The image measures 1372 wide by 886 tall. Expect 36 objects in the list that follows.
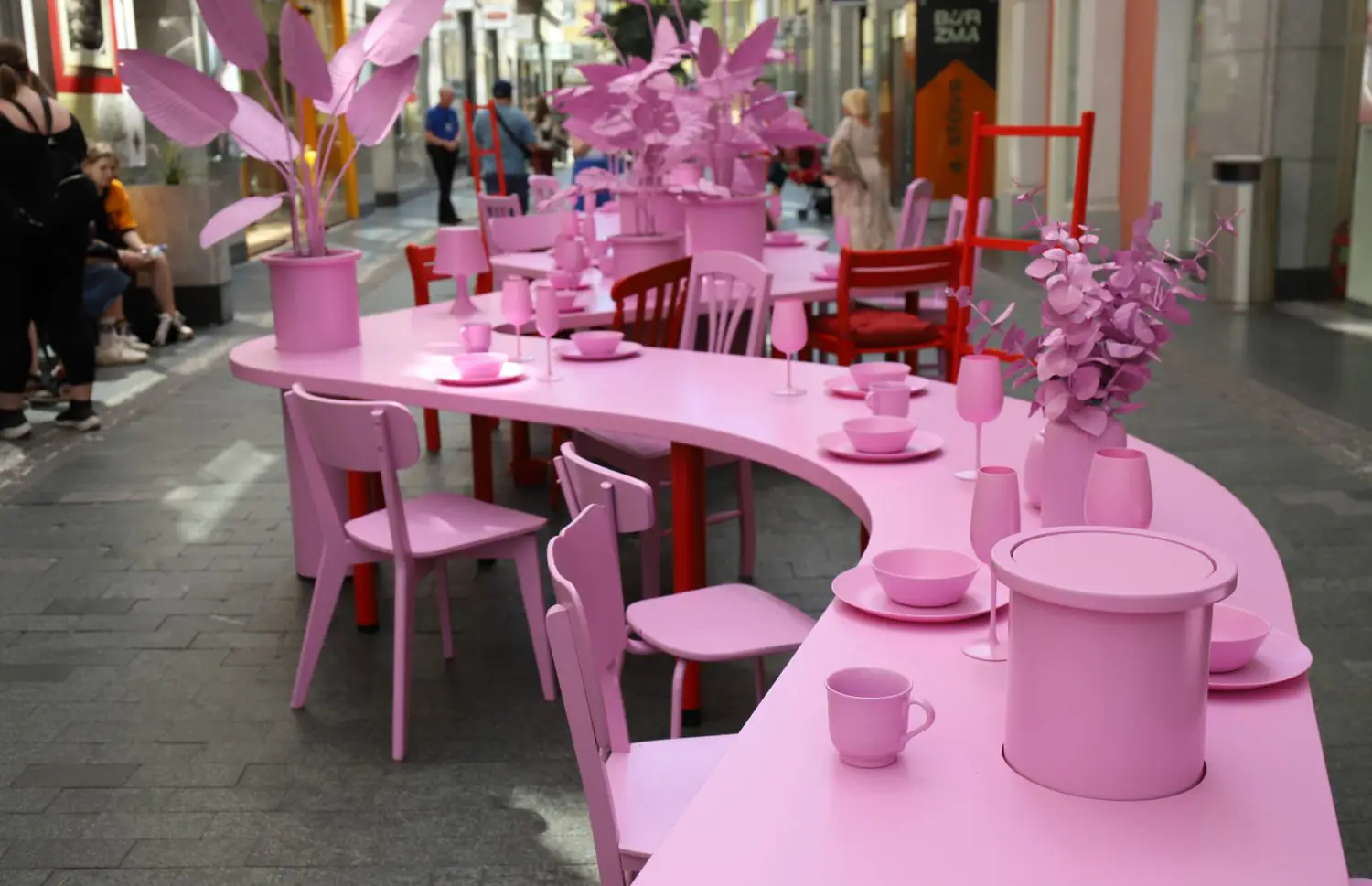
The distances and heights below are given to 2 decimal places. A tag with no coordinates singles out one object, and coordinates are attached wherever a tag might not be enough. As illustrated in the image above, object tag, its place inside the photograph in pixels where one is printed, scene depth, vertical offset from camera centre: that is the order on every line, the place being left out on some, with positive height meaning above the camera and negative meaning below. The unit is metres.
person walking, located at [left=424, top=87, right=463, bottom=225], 16.98 -0.35
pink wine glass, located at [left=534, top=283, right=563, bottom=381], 3.63 -0.48
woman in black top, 6.39 -0.47
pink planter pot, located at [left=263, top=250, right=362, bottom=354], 4.08 -0.48
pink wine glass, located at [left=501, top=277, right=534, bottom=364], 3.79 -0.47
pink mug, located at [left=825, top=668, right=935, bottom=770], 1.50 -0.62
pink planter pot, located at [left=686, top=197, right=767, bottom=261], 5.16 -0.38
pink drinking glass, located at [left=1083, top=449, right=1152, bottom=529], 1.94 -0.50
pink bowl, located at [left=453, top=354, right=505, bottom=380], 3.75 -0.62
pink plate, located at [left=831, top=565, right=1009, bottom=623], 1.92 -0.64
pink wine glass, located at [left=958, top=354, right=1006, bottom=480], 2.48 -0.46
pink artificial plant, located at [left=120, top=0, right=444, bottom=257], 3.70 +0.08
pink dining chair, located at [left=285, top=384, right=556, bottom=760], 3.20 -0.97
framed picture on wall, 9.00 +0.50
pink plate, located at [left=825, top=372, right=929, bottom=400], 3.41 -0.63
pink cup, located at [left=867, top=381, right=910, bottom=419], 3.03 -0.59
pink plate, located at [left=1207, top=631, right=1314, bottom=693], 1.67 -0.64
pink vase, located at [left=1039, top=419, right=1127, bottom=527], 2.16 -0.52
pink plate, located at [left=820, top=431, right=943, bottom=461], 2.80 -0.64
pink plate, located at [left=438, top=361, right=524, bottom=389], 3.70 -0.64
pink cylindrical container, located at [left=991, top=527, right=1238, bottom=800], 1.36 -0.51
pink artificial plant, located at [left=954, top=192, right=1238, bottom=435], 1.97 -0.29
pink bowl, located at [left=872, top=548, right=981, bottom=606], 1.94 -0.61
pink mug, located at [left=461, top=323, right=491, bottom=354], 4.00 -0.58
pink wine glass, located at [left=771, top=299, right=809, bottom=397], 3.38 -0.48
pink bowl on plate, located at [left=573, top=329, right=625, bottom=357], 3.99 -0.60
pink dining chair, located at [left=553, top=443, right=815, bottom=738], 2.15 -0.96
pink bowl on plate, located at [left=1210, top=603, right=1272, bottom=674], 1.68 -0.61
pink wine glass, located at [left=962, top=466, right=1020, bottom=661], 1.90 -0.51
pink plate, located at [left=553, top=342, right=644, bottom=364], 4.00 -0.63
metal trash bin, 9.65 -0.82
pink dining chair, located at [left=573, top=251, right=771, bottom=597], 4.12 -0.74
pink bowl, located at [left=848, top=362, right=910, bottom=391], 3.41 -0.60
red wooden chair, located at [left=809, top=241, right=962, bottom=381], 5.22 -0.82
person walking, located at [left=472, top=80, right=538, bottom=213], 13.88 -0.20
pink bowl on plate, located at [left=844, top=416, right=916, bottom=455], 2.80 -0.61
